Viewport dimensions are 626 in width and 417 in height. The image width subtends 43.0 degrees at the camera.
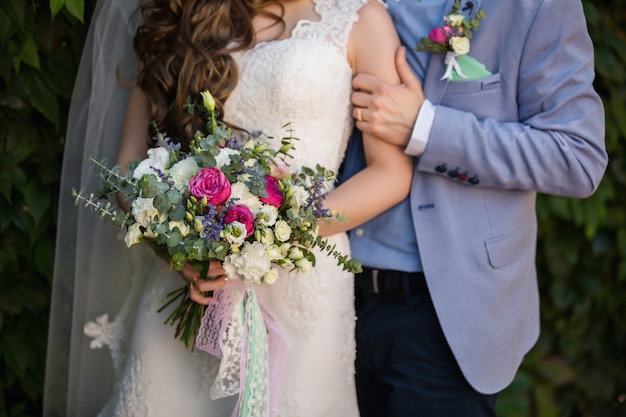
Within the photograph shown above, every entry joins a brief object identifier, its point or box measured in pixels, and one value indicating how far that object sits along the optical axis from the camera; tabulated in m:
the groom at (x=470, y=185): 2.31
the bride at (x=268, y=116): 2.40
